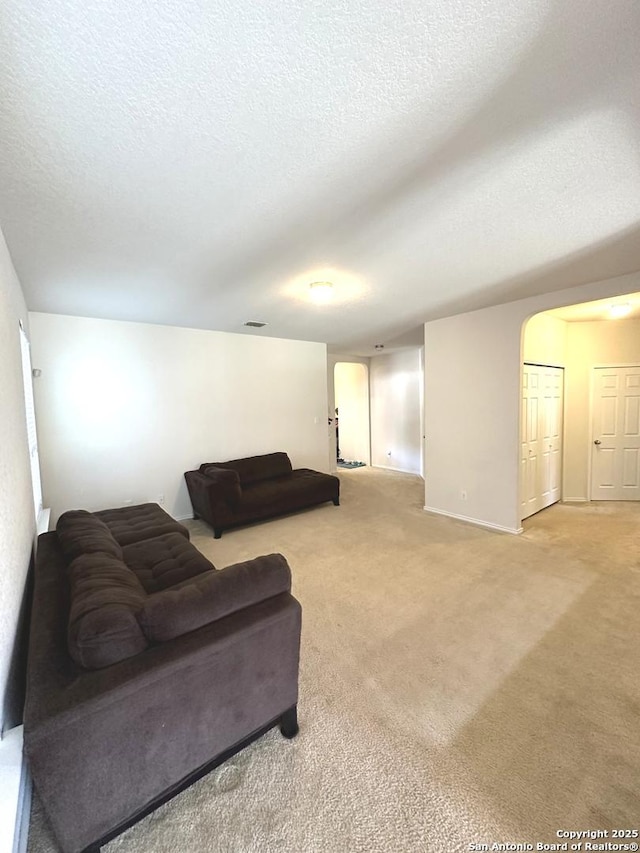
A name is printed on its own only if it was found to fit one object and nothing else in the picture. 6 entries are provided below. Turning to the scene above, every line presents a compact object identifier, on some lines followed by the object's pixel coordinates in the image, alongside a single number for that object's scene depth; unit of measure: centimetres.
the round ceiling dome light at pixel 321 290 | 284
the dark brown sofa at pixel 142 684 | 100
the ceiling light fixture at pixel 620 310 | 398
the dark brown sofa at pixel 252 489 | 389
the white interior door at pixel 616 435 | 470
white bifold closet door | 422
